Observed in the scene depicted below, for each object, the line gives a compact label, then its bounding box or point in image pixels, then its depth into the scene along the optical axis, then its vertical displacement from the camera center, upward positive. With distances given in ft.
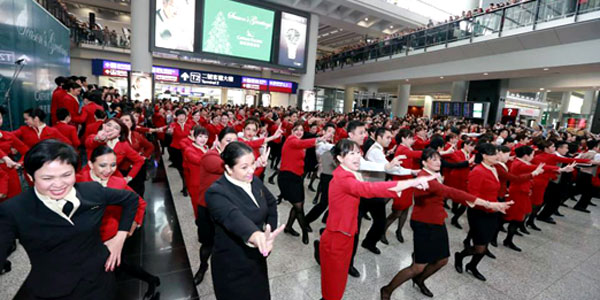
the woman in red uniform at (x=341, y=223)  7.38 -2.78
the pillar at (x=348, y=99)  82.56 +5.06
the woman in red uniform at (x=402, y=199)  12.90 -3.54
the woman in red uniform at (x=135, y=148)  11.25 -2.26
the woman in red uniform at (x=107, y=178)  6.66 -2.03
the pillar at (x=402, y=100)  68.08 +5.10
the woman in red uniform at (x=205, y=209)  9.07 -3.50
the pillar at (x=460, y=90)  59.16 +7.55
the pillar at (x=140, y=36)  37.60 +8.41
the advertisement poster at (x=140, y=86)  36.94 +1.69
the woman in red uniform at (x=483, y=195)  9.98 -2.34
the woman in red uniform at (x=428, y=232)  8.68 -3.34
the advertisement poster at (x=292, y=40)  49.32 +12.64
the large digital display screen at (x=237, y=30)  42.55 +12.19
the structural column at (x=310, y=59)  53.21 +10.20
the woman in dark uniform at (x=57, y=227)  4.19 -2.08
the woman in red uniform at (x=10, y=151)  9.98 -2.29
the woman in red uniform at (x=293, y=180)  12.64 -3.08
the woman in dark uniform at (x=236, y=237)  5.30 -2.51
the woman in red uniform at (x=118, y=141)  9.28 -1.54
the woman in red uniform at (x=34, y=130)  11.35 -1.63
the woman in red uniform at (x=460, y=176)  15.09 -2.82
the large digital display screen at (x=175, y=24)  38.81 +10.78
